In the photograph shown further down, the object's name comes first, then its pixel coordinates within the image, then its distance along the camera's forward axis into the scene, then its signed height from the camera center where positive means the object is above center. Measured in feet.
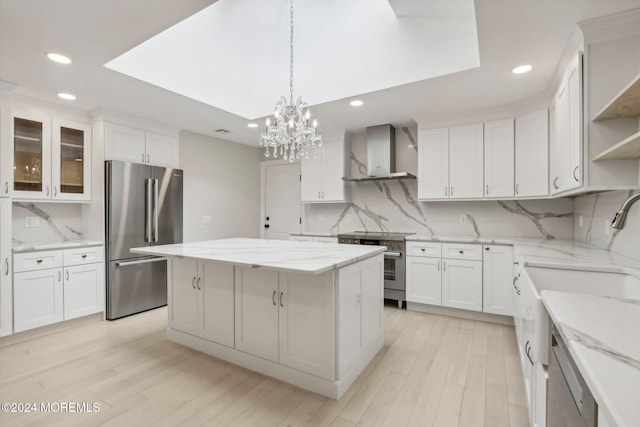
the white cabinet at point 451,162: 12.00 +2.13
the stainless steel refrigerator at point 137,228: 11.57 -0.63
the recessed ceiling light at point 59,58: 7.64 +4.00
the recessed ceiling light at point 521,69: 8.30 +4.08
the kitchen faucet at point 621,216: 4.41 -0.03
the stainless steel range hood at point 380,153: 13.79 +2.79
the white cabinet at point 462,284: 10.99 -2.62
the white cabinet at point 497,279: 10.44 -2.31
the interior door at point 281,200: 17.88 +0.81
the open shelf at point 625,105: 4.85 +2.01
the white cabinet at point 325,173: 15.10 +2.06
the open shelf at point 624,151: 4.79 +1.15
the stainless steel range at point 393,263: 12.41 -2.06
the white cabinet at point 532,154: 10.55 +2.16
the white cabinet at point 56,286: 9.68 -2.53
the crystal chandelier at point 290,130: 8.78 +2.44
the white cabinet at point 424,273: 11.70 -2.34
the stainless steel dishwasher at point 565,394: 2.39 -1.69
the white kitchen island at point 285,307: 6.57 -2.39
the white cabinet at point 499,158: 11.35 +2.13
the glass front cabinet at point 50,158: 10.27 +1.97
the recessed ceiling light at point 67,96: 10.24 +4.02
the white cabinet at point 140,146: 11.75 +2.81
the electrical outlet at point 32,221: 10.94 -0.31
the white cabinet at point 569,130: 6.69 +2.14
